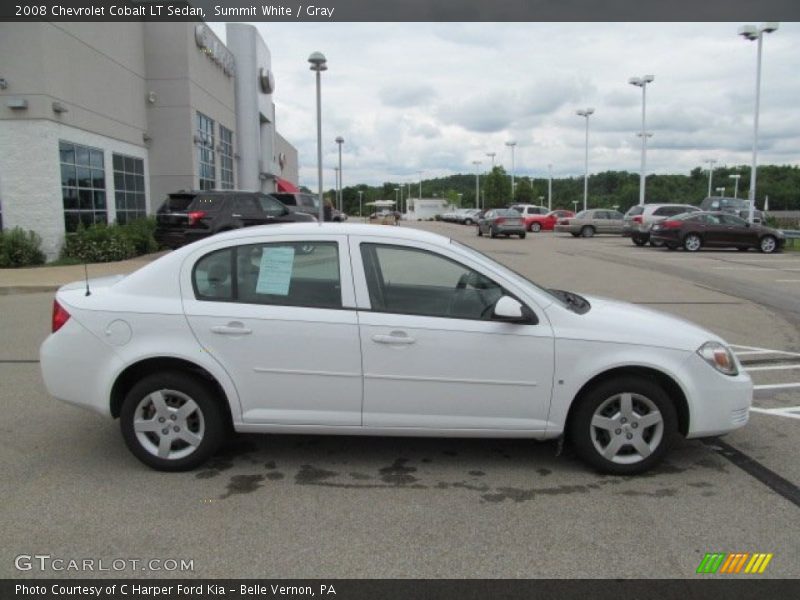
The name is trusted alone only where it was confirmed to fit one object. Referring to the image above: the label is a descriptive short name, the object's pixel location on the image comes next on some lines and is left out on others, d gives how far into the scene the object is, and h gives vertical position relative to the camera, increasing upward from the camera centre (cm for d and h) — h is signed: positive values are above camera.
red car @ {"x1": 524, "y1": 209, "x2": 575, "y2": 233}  4372 -65
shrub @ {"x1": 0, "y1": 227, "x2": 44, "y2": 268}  1625 -90
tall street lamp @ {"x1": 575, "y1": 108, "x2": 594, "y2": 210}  5388 +817
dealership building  1667 +318
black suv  1659 -4
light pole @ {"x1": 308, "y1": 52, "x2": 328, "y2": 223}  2030 +465
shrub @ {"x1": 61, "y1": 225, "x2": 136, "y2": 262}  1773 -88
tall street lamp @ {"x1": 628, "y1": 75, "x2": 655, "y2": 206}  4175 +842
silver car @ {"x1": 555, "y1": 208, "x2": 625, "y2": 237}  3625 -59
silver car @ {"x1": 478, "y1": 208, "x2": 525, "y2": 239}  3375 -56
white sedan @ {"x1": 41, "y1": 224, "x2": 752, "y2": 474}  417 -94
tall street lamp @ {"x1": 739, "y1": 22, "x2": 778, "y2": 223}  2823 +790
